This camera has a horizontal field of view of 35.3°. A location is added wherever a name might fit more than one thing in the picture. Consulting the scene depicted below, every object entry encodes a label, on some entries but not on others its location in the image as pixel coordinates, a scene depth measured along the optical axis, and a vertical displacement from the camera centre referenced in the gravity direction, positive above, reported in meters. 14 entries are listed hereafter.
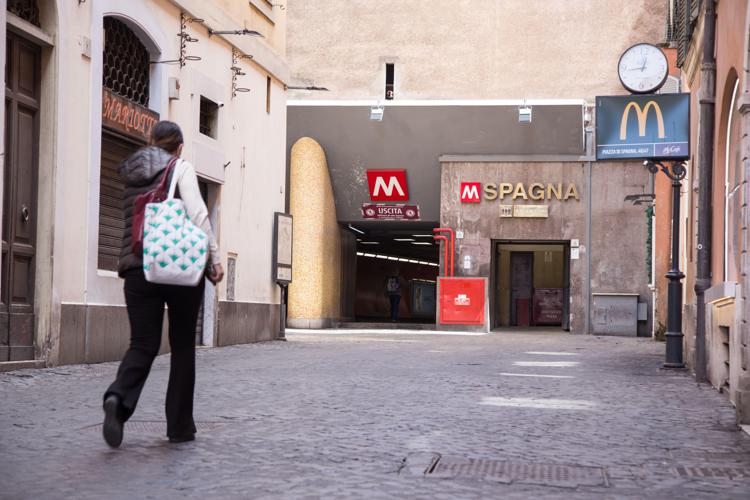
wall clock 14.71 +2.94
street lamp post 14.33 +0.14
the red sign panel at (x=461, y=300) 32.09 -0.01
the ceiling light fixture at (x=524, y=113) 32.66 +5.19
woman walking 6.50 -0.04
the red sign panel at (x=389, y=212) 34.12 +2.53
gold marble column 32.59 +1.74
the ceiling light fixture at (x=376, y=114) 33.53 +5.27
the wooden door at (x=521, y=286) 38.72 +0.47
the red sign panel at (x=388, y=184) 33.88 +3.31
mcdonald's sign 14.07 +2.12
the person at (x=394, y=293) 40.44 +0.21
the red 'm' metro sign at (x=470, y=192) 33.03 +3.03
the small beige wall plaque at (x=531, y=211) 32.66 +2.50
